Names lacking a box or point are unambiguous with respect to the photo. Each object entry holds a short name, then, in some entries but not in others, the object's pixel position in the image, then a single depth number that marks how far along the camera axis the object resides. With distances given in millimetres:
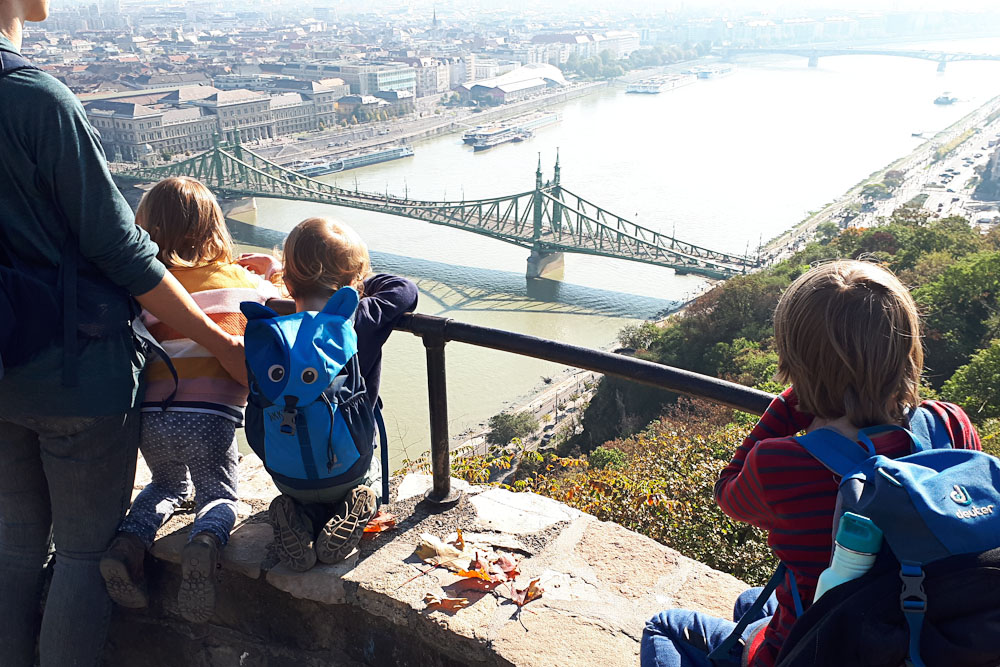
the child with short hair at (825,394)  710
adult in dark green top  880
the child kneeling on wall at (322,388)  1008
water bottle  613
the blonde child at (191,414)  1069
